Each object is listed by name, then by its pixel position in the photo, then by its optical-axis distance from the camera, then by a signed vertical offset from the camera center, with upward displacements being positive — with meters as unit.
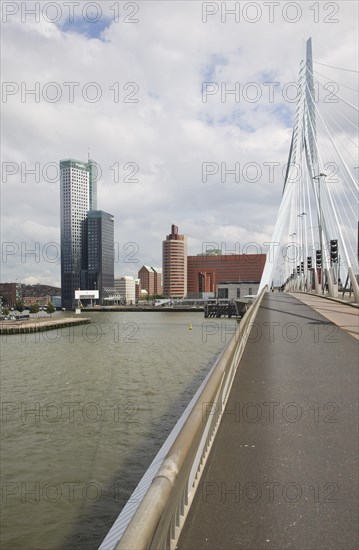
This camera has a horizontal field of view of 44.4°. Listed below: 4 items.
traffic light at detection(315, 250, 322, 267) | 34.70 +2.59
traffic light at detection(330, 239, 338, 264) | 25.65 +2.27
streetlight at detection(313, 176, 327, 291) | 35.21 +6.11
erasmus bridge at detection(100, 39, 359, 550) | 2.99 -1.82
